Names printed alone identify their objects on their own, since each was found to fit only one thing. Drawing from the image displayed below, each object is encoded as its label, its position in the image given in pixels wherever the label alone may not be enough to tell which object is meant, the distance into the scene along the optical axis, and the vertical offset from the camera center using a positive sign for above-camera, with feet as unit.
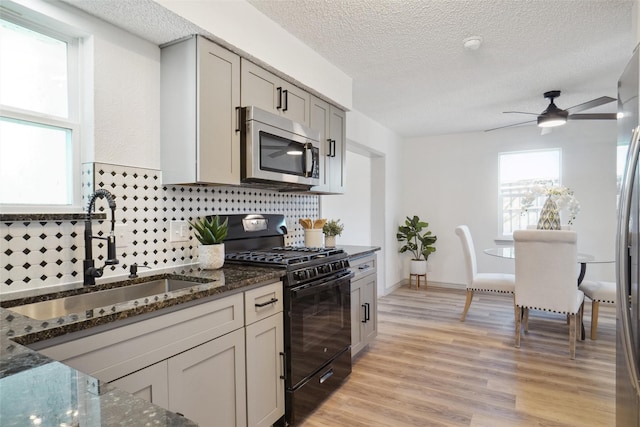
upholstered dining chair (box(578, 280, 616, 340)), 10.44 -2.55
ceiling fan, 10.51 +3.00
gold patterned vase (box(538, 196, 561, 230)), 11.51 -0.25
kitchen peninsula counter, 1.70 -1.02
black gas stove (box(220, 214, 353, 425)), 6.52 -2.01
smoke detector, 8.28 +4.00
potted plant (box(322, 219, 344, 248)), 10.66 -0.70
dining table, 10.98 -1.55
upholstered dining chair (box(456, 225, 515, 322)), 12.09 -2.45
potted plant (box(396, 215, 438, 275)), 18.13 -1.63
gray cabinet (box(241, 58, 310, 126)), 7.08 +2.56
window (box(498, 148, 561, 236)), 16.34 +1.50
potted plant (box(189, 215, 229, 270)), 6.47 -0.63
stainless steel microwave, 6.96 +1.30
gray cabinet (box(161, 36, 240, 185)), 6.18 +1.79
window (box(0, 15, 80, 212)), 4.95 +1.36
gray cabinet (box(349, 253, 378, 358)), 9.19 -2.58
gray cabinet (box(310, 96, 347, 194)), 9.36 +1.89
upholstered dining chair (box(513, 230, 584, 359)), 9.64 -1.82
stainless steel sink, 4.58 -1.31
